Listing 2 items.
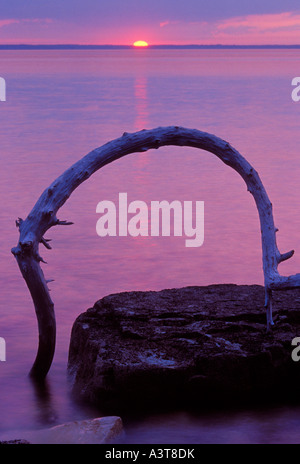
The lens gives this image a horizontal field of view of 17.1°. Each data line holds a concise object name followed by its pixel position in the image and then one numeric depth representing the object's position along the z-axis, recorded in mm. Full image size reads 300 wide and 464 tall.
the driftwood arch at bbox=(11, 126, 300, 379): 6172
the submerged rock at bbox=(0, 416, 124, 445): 5266
